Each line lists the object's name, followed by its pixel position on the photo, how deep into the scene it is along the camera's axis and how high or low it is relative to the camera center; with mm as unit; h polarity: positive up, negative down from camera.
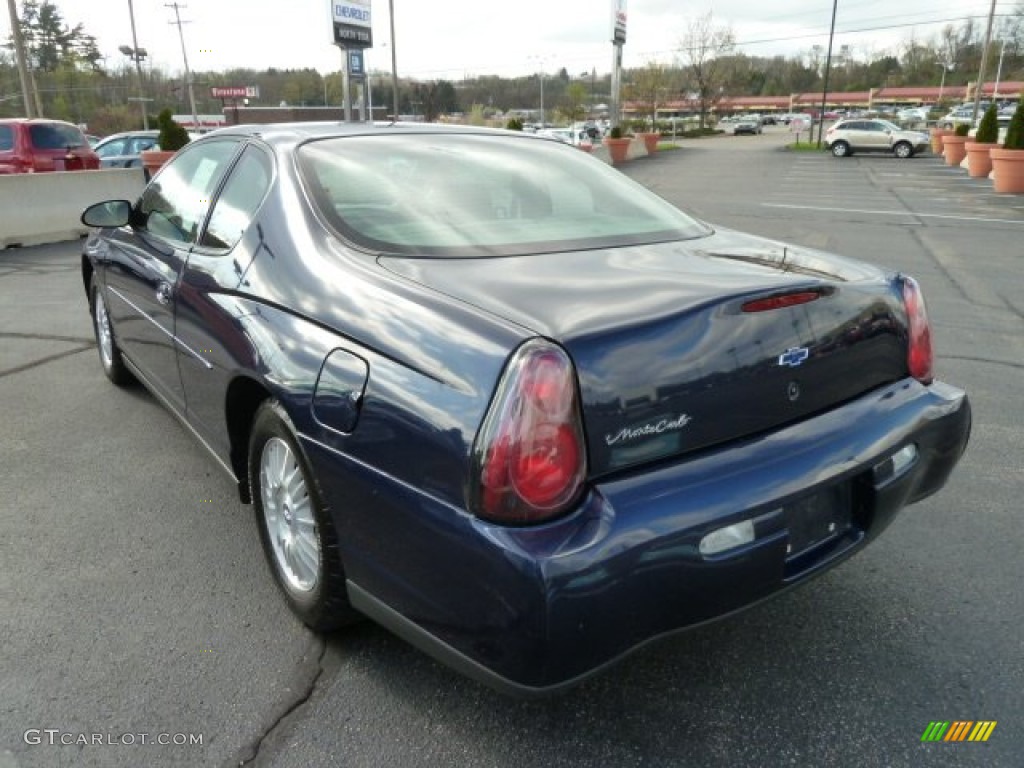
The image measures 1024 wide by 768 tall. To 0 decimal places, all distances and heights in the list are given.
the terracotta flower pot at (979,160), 21484 -1465
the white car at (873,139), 33125 -1383
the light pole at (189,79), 52531 +2172
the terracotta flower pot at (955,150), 26875 -1497
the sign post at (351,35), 16875 +1589
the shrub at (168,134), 16656 -423
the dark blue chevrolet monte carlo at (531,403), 1732 -708
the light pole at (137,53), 55131 +4030
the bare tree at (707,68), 67000 +3141
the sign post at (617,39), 27422 +2292
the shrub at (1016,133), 16688 -609
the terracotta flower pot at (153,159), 16562 -919
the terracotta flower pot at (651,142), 35962 -1509
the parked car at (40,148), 13812 -564
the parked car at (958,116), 49262 -849
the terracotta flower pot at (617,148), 29250 -1424
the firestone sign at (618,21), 27484 +2875
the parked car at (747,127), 67500 -1671
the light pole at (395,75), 42453 +1862
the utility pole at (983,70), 34250 +1400
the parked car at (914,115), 61175 -859
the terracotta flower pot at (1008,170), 17078 -1389
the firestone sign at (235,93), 74125 +1726
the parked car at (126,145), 18812 -736
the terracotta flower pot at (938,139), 32747 -1395
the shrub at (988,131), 21373 -708
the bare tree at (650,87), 68625 +1658
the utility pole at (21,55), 26812 +1938
